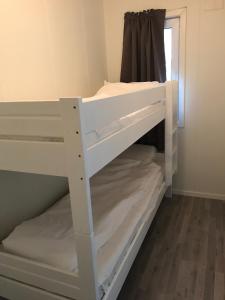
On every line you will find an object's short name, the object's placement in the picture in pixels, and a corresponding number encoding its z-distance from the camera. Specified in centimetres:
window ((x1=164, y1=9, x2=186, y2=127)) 257
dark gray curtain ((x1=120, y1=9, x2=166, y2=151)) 256
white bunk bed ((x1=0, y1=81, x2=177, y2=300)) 95
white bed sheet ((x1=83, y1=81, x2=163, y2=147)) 105
